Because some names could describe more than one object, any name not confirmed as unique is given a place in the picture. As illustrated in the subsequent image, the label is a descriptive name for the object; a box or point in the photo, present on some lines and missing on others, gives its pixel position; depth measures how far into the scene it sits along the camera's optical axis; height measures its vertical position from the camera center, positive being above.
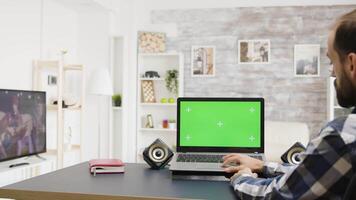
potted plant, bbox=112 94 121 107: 4.68 -0.07
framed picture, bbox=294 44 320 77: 4.60 +0.46
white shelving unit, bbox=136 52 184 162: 4.86 -0.17
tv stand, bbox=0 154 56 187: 2.85 -0.69
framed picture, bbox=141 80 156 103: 4.84 +0.03
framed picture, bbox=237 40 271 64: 4.70 +0.58
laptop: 1.57 -0.14
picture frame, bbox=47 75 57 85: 3.82 +0.15
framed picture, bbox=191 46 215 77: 4.82 +0.46
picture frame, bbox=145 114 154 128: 4.85 -0.37
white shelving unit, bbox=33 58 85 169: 3.54 -0.15
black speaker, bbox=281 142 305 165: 1.46 -0.24
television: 2.77 -0.24
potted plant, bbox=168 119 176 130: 4.73 -0.39
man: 0.80 -0.12
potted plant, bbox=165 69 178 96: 4.77 +0.19
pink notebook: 1.35 -0.28
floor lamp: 4.13 +0.13
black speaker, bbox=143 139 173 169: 1.48 -0.25
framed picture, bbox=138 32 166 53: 4.86 +0.70
